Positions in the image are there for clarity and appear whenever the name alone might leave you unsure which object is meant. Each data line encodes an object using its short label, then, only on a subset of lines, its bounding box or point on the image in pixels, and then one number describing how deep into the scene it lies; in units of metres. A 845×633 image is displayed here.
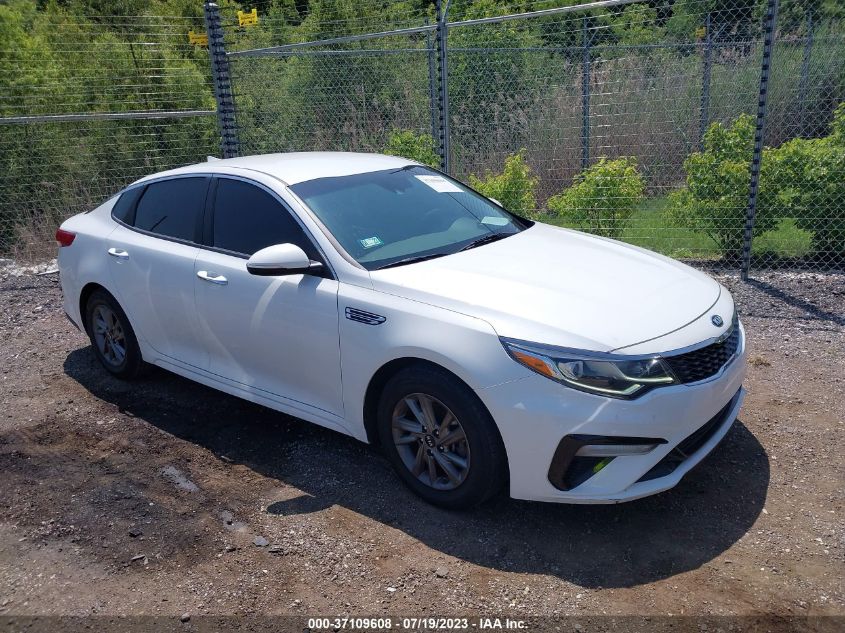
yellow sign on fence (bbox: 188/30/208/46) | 13.14
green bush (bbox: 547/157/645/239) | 7.91
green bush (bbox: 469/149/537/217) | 8.58
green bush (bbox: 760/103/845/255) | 7.20
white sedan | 3.25
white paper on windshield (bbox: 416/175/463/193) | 4.82
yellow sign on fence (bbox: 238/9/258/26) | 10.72
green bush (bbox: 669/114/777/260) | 7.38
